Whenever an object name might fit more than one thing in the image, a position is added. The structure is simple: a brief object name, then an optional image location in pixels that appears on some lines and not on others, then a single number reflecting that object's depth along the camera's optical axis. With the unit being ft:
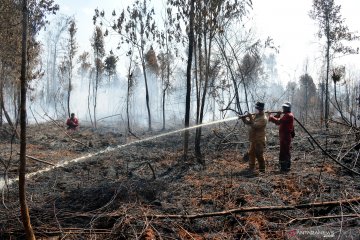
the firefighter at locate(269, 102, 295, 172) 26.83
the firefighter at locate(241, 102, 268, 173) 27.22
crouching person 59.82
